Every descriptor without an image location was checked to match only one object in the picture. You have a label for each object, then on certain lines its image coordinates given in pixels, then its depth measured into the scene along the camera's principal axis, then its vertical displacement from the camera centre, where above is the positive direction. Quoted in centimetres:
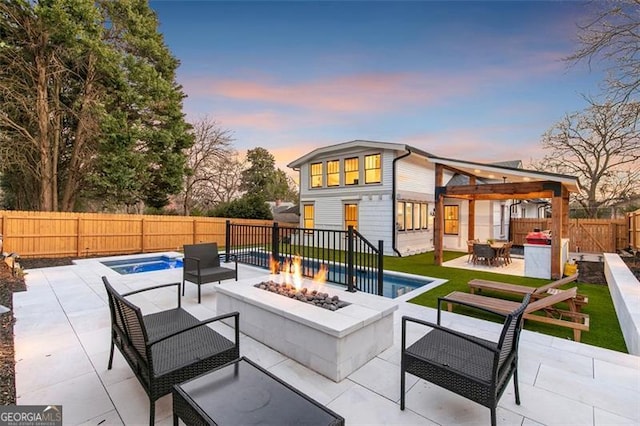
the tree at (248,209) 1806 +29
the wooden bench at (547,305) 380 -130
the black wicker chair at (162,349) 208 -116
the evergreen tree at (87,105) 1042 +461
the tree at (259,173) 2536 +363
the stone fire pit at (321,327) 278 -123
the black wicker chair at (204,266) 533 -108
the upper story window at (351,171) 1367 +208
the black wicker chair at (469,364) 198 -116
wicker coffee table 166 -118
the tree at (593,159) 1700 +371
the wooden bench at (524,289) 457 -132
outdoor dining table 941 -116
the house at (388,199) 1252 +75
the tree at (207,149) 2014 +453
